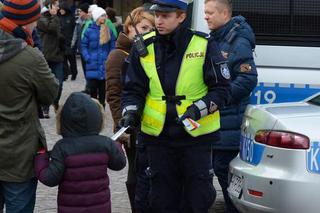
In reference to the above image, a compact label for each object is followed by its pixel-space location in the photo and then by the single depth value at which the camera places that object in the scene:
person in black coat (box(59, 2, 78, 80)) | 20.44
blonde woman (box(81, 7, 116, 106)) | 13.78
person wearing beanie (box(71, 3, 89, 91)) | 18.90
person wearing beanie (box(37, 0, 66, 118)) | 14.09
